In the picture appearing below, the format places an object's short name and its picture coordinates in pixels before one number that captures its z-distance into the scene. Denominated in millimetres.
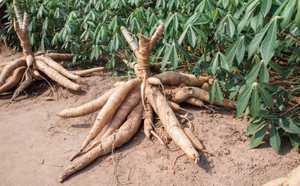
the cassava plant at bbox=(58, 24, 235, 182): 2439
